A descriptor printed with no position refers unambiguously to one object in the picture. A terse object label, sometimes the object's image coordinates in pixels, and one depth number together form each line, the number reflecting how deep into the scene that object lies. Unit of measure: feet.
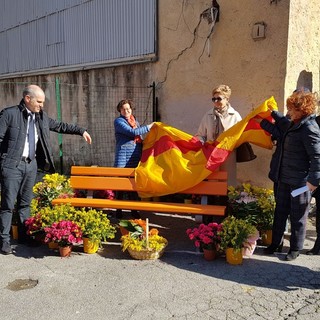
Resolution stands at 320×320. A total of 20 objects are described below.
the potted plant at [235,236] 13.26
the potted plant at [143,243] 13.84
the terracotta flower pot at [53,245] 14.76
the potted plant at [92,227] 14.32
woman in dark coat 12.43
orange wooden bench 14.84
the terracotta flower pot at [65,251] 14.24
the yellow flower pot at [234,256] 13.42
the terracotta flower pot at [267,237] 15.25
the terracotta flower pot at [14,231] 16.20
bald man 14.08
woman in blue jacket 17.19
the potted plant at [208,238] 13.73
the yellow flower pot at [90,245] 14.47
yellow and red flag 15.42
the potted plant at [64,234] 13.83
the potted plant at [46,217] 14.52
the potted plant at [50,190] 16.29
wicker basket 13.82
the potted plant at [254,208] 14.92
